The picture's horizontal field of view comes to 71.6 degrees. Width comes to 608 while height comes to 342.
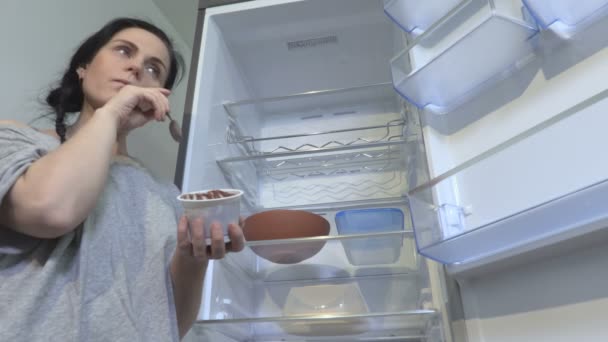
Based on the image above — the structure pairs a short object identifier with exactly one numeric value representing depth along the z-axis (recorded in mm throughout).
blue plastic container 950
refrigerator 559
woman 552
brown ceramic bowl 924
